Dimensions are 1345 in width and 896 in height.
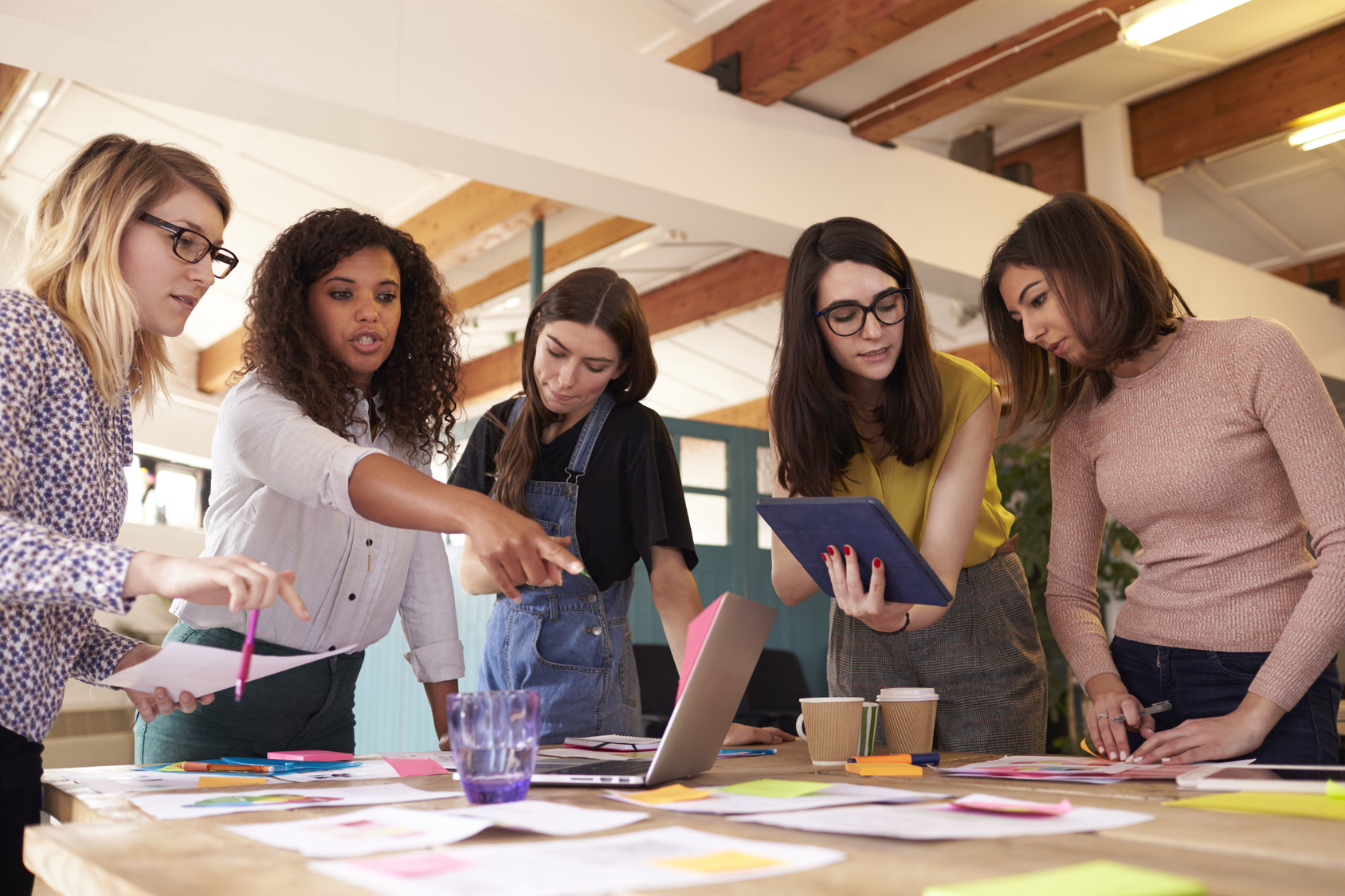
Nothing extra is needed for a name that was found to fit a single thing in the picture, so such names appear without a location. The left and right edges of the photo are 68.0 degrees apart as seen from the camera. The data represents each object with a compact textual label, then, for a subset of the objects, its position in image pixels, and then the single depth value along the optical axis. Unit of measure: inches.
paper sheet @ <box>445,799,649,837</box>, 29.0
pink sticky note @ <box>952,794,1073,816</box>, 30.0
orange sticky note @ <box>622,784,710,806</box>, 35.2
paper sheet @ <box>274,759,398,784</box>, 43.7
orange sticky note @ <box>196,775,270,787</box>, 41.8
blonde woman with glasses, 37.2
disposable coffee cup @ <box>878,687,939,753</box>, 53.1
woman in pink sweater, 53.7
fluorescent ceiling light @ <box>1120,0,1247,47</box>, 143.9
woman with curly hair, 51.3
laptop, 39.2
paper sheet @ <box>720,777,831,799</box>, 36.4
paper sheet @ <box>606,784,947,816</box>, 32.6
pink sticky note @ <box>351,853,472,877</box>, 23.2
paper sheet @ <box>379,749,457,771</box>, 49.6
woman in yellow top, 63.6
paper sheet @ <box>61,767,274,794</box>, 40.2
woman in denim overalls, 69.3
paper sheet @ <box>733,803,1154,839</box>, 27.3
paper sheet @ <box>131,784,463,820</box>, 34.2
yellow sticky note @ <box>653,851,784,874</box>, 23.4
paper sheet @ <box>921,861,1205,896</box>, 18.9
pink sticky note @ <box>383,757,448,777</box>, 46.0
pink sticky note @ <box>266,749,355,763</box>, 51.0
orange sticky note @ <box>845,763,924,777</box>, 43.4
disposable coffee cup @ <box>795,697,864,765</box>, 50.1
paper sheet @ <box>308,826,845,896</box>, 21.6
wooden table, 22.3
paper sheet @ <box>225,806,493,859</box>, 26.7
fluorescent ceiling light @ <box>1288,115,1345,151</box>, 188.9
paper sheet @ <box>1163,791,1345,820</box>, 30.1
